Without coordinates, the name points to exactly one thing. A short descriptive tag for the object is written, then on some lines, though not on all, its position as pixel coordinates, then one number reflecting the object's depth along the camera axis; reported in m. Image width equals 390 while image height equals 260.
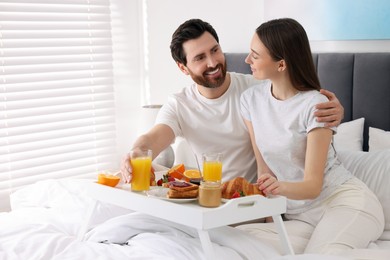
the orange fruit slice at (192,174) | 2.58
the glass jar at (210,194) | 2.08
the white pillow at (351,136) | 3.29
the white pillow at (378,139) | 3.14
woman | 2.37
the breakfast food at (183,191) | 2.17
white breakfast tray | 2.00
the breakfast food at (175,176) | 2.42
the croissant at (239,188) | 2.19
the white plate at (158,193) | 2.26
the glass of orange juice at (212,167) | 2.22
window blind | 4.25
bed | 2.21
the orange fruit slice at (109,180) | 2.46
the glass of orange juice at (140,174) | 2.37
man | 2.86
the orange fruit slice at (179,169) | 2.65
